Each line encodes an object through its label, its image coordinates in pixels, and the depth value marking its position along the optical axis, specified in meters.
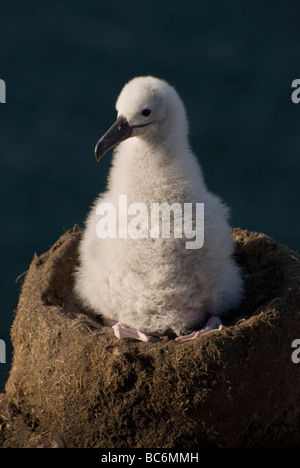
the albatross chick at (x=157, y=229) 10.35
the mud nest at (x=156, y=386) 9.86
